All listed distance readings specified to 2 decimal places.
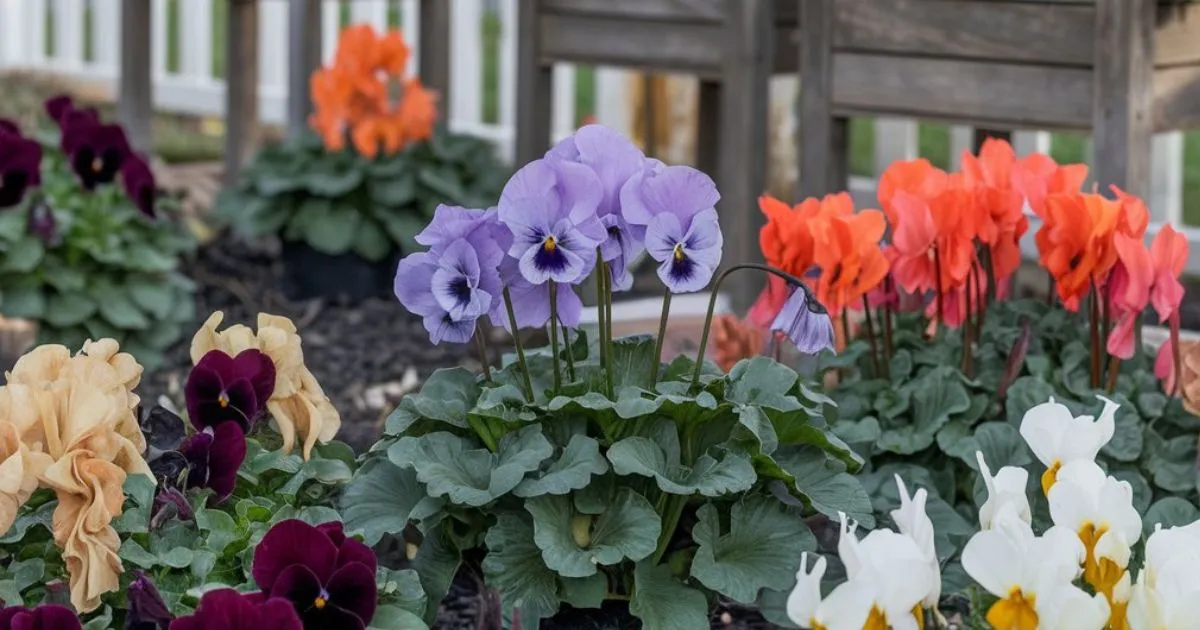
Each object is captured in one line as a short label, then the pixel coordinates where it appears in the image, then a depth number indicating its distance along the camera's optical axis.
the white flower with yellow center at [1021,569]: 1.90
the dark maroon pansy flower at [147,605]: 2.01
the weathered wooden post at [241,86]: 6.84
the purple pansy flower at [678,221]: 2.28
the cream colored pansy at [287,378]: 2.54
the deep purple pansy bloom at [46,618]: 1.99
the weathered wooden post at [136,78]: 6.76
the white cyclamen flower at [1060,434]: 2.18
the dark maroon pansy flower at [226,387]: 2.46
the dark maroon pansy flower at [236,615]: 1.90
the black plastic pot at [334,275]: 6.12
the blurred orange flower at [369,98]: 5.93
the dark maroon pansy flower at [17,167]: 4.23
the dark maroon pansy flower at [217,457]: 2.36
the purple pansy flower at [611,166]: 2.32
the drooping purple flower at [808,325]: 2.36
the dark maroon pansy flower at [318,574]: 2.03
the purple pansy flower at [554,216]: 2.26
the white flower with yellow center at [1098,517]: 2.03
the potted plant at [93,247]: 4.62
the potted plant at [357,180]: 5.98
